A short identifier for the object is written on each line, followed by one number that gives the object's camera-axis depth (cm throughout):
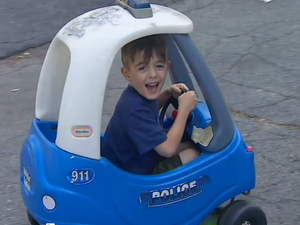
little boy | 530
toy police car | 500
